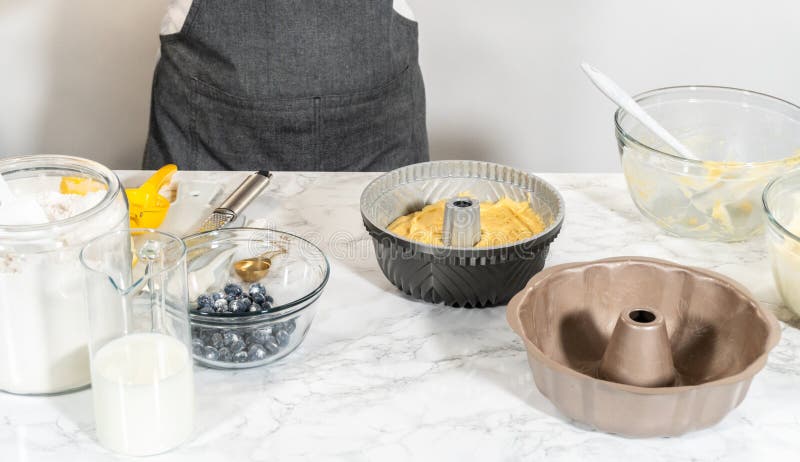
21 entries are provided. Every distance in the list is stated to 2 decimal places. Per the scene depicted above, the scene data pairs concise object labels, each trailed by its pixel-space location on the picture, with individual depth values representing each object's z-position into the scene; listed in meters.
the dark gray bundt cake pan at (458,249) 1.98
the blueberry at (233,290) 1.93
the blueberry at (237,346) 1.89
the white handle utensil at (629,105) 2.12
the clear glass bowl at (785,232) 1.96
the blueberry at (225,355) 1.90
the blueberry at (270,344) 1.91
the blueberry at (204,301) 1.90
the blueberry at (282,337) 1.91
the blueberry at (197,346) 1.90
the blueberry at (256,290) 1.94
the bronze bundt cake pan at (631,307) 1.79
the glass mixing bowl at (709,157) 2.15
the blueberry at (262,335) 1.90
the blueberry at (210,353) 1.90
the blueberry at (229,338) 1.89
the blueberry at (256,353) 1.90
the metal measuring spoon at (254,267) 2.02
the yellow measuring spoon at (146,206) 2.15
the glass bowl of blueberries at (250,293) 1.89
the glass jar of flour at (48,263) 1.80
